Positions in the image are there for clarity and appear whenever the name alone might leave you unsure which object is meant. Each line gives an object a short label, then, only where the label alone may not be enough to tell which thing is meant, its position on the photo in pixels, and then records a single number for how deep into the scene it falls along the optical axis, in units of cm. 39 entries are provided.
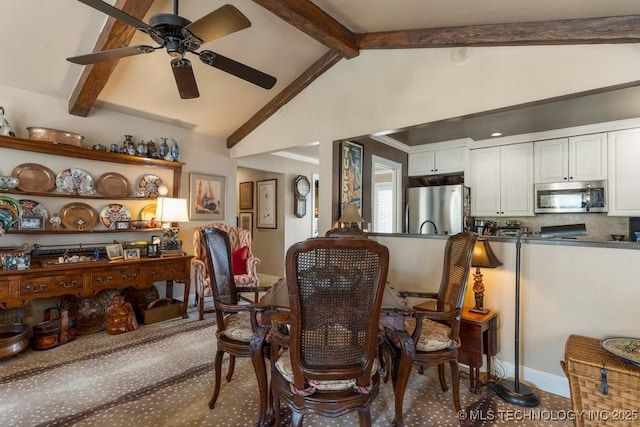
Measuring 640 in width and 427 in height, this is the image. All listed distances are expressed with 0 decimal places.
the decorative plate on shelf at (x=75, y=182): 338
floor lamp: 213
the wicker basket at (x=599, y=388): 165
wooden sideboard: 277
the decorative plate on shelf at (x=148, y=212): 403
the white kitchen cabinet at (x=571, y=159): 378
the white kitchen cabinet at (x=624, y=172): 358
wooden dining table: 167
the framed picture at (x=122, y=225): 371
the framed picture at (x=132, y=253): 350
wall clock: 597
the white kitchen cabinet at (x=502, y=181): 430
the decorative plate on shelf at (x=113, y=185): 368
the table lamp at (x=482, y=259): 231
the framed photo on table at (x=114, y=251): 346
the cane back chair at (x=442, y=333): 177
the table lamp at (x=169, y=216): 377
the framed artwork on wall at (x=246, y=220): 644
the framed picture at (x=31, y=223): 308
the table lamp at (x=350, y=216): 333
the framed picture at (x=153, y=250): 370
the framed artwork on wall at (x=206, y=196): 457
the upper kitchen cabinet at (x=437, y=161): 464
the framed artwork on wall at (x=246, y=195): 648
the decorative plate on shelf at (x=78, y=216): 342
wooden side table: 226
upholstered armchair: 384
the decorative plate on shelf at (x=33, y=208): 317
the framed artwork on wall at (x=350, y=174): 375
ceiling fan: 175
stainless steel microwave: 381
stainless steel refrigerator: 446
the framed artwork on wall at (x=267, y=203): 600
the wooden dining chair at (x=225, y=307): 193
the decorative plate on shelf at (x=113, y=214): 370
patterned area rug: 193
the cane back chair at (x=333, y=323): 129
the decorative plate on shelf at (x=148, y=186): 401
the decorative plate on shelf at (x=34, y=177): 313
